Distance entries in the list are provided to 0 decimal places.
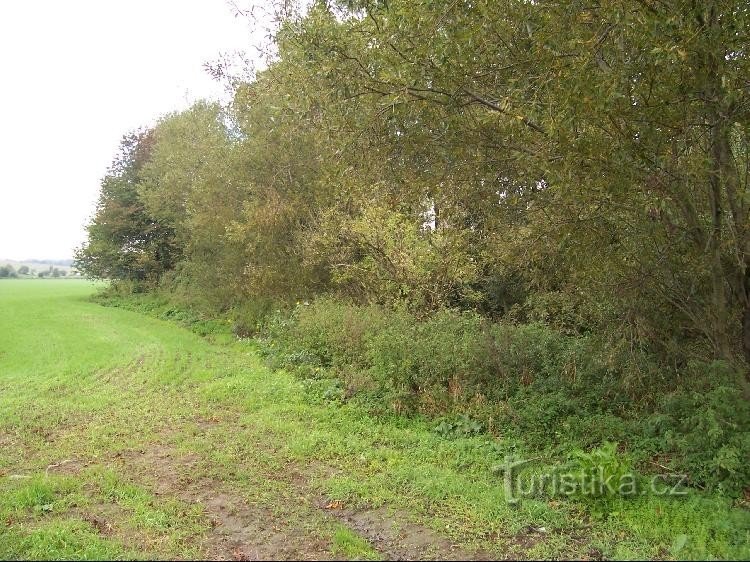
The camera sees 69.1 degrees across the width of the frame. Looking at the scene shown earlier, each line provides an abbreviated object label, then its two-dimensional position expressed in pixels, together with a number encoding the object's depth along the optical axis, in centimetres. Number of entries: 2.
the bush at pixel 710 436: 465
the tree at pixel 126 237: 2841
